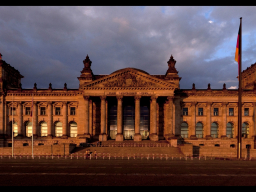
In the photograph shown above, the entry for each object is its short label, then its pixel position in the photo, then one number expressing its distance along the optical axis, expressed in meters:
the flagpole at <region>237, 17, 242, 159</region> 30.33
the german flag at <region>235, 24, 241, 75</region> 31.03
